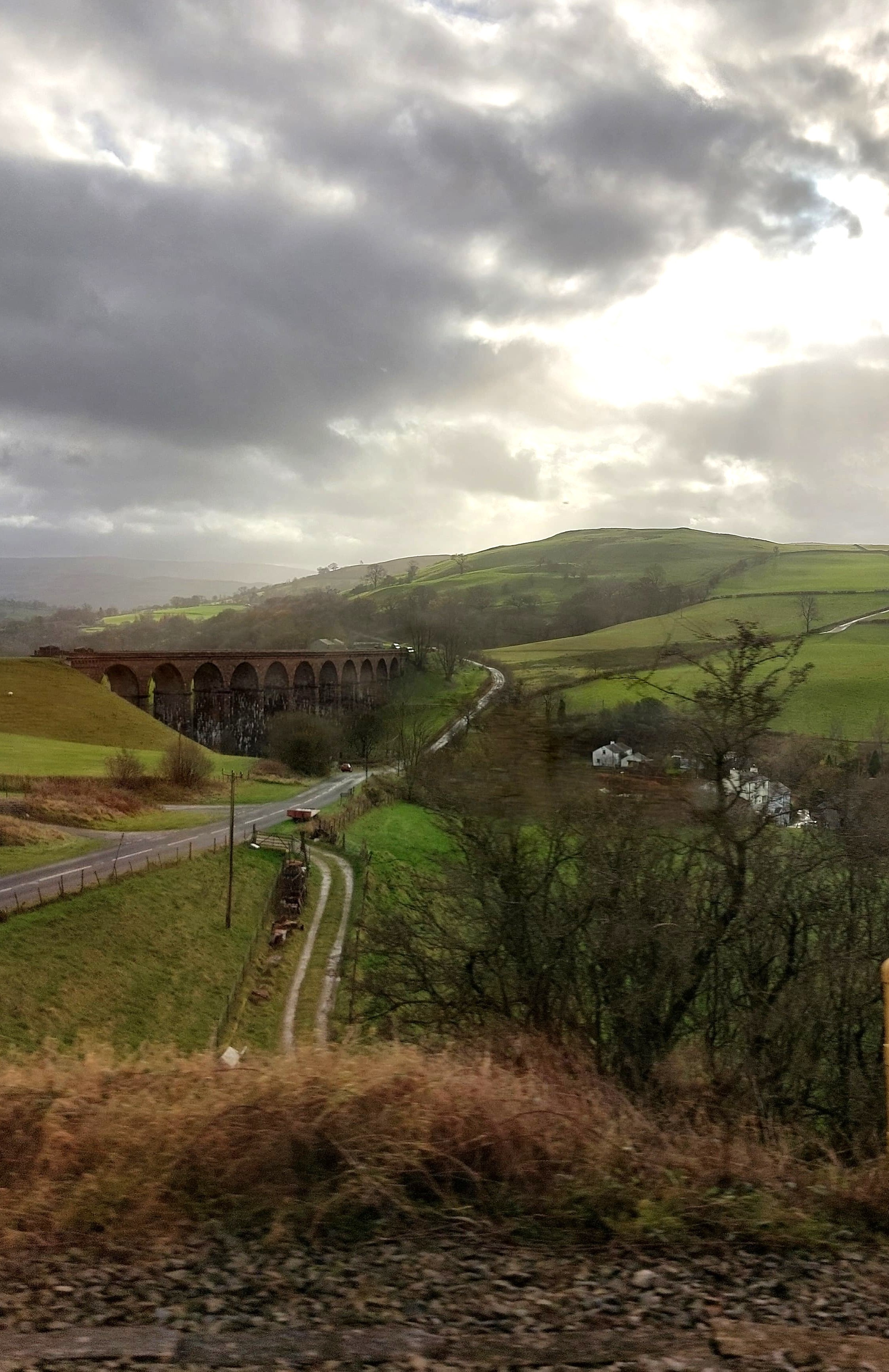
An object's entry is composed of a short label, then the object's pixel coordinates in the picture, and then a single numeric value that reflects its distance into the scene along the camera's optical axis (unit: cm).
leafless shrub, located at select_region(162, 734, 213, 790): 4306
